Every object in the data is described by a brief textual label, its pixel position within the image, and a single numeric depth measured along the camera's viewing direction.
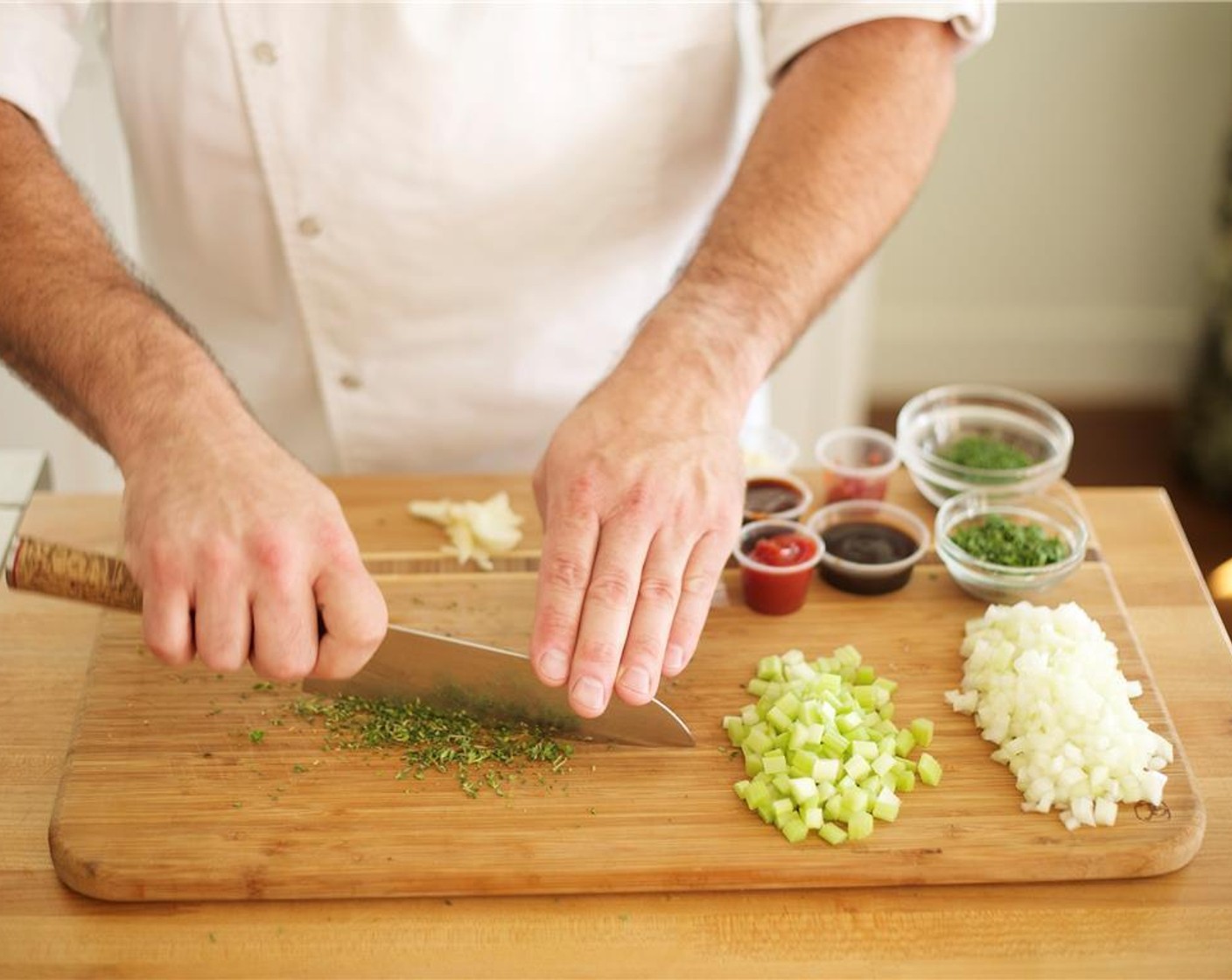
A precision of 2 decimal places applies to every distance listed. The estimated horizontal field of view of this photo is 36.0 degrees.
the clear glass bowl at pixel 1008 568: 0.91
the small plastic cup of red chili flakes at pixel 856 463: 0.98
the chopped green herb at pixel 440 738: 0.83
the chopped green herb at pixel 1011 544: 0.91
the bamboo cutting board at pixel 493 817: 0.78
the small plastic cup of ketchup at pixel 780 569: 0.90
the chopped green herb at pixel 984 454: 0.99
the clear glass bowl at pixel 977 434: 0.98
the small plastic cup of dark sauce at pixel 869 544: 0.92
